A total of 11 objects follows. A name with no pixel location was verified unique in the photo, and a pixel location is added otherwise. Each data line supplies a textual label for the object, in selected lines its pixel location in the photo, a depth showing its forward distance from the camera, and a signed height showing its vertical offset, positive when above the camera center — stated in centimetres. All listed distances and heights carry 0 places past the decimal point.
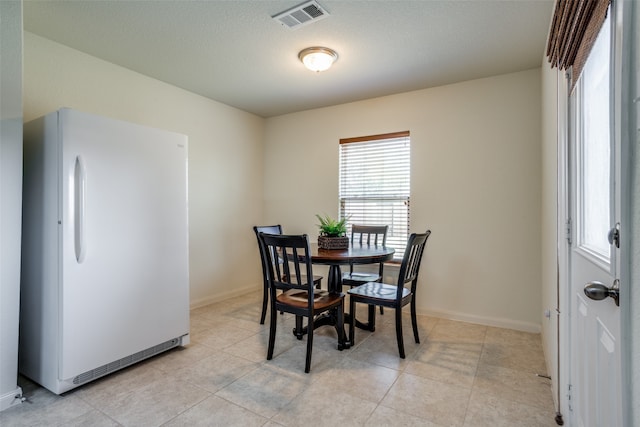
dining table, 250 -37
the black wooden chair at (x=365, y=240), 315 -33
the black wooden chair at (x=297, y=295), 228 -67
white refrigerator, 196 -23
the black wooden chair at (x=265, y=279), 277 -65
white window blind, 374 +36
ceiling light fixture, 267 +131
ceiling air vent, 213 +136
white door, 88 -14
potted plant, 300 -23
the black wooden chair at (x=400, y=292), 247 -67
